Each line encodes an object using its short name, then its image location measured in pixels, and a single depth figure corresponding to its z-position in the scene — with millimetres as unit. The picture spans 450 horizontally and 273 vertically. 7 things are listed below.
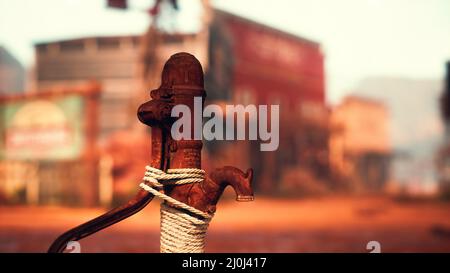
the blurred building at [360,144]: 20188
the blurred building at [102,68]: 14969
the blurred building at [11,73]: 18094
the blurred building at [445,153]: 15620
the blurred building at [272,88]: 14781
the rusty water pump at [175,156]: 1456
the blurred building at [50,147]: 10984
